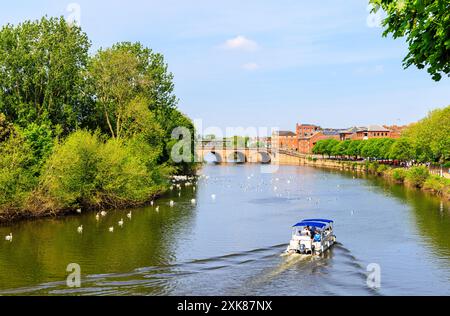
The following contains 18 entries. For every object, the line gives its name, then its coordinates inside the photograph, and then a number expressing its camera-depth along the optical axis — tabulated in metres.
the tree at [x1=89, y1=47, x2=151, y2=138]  79.06
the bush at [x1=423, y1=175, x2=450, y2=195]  80.76
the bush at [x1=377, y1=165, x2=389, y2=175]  132.74
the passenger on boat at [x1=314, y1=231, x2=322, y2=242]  41.31
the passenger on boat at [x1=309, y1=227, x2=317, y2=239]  42.90
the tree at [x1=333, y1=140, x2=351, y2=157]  193.50
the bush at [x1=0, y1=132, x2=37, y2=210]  53.31
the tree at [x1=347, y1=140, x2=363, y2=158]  178.77
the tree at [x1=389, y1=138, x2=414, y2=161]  124.19
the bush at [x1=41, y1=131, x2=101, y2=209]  58.78
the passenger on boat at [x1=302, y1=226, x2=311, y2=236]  42.38
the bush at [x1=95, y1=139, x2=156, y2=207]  65.00
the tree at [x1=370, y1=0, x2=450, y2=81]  15.71
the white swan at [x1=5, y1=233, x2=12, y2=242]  45.22
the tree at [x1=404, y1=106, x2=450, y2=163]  94.25
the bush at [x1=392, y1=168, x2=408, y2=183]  107.71
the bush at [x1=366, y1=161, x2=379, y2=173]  141.95
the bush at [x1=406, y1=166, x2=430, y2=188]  94.56
